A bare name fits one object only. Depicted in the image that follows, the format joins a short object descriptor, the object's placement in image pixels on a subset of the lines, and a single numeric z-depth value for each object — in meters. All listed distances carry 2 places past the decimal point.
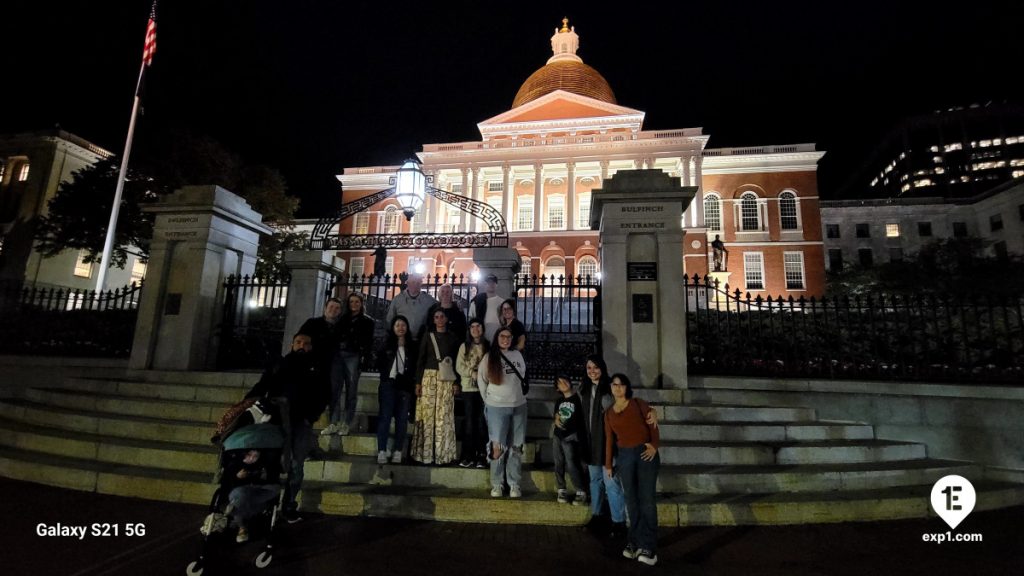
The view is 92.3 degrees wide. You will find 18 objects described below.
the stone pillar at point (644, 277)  7.70
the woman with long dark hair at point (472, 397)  5.66
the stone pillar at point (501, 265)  8.88
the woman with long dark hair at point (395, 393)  5.73
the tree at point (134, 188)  22.72
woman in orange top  4.20
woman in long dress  5.71
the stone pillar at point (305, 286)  9.06
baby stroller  3.76
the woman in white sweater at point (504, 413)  5.24
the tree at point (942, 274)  31.88
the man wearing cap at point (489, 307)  6.90
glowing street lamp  9.65
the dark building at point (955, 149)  87.50
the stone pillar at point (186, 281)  8.91
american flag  19.44
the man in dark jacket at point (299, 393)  4.64
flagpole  18.31
